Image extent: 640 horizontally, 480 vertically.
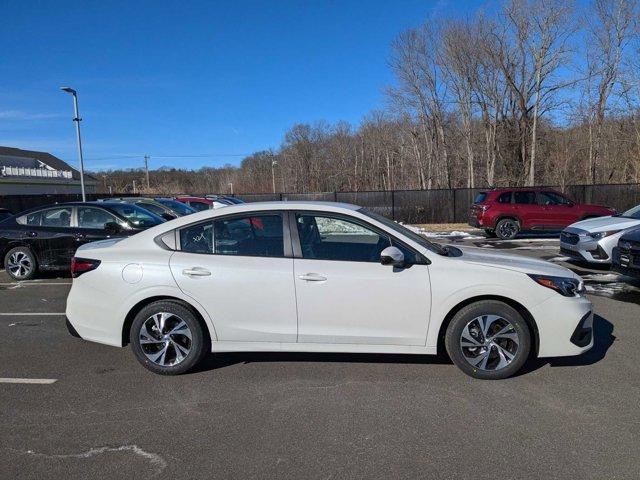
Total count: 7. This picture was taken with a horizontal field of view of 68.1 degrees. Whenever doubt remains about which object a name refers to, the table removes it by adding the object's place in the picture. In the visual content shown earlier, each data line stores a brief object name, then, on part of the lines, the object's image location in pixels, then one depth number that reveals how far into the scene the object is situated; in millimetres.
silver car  8906
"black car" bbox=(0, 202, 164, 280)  9219
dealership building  51406
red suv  15953
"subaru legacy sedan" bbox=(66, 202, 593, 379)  4086
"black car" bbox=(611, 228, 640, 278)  6926
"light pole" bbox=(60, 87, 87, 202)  22212
